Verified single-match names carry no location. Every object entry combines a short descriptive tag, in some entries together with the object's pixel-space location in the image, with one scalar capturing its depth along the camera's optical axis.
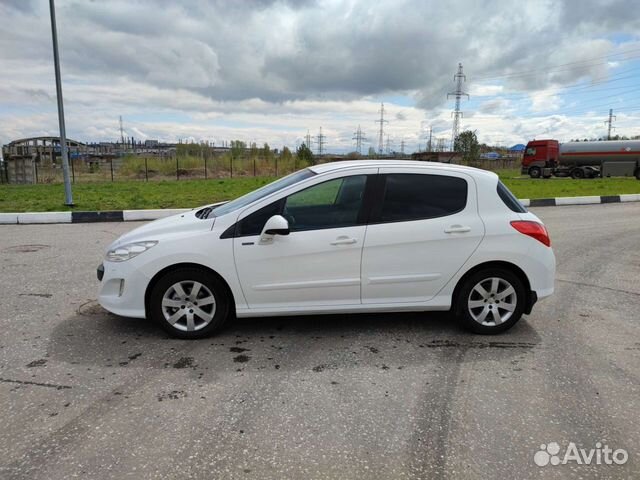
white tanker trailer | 35.28
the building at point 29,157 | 26.52
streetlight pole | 12.95
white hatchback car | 4.06
